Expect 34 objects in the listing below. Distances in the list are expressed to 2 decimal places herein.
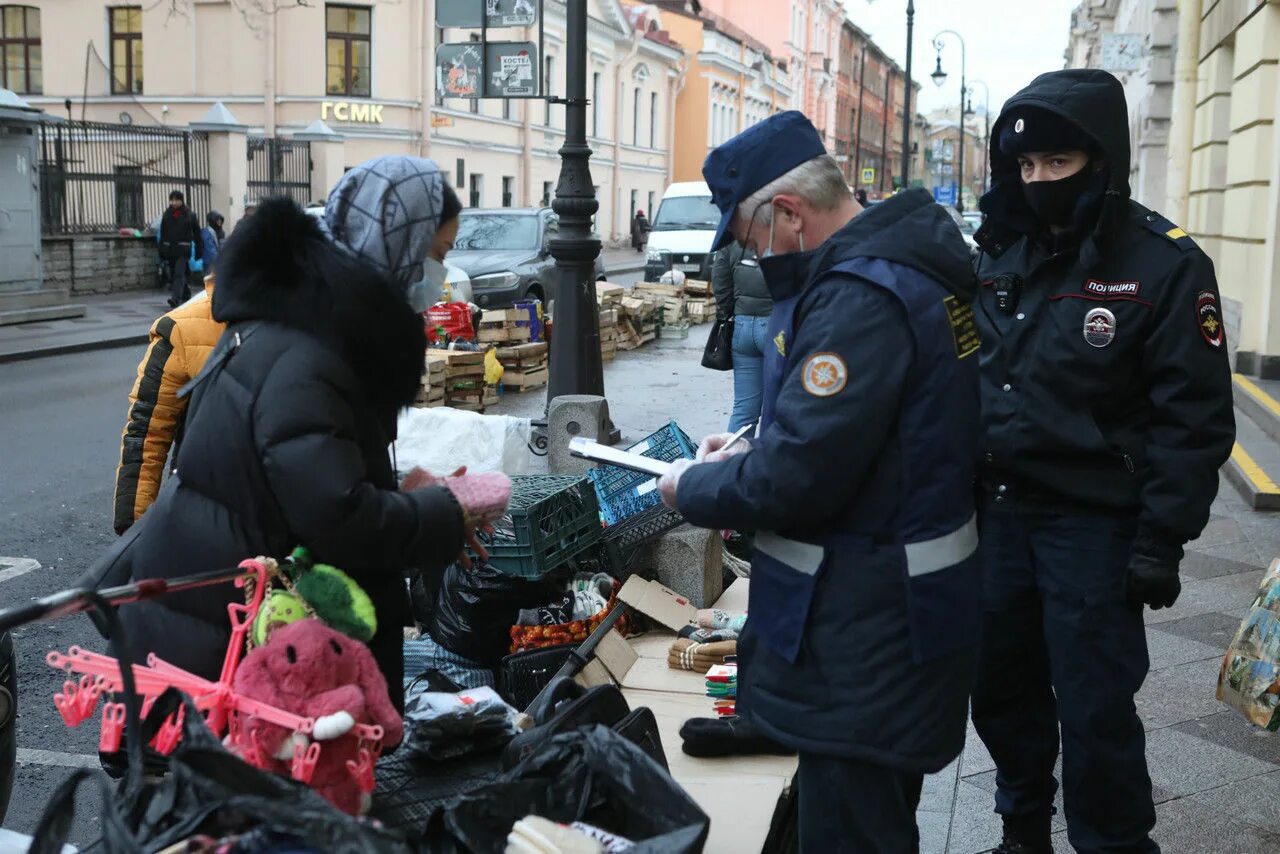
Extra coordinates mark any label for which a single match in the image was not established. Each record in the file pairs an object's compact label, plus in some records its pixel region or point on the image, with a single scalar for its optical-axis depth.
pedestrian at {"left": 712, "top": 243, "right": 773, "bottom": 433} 8.62
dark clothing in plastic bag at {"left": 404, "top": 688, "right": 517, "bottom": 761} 3.37
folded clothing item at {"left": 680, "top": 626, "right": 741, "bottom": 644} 4.82
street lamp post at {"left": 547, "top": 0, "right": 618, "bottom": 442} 9.62
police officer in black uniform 3.10
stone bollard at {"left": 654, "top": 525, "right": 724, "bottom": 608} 5.30
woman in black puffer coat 2.40
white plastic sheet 6.45
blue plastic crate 5.27
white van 24.00
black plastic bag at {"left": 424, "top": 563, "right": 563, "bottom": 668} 4.79
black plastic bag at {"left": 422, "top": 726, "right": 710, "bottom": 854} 2.59
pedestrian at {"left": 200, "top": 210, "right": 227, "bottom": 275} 22.12
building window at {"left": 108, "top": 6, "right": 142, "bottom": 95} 33.34
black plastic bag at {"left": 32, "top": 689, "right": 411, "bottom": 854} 1.85
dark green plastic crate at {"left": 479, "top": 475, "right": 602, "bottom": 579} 4.79
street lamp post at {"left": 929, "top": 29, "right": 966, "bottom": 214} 50.28
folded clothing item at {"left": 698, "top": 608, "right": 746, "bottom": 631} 4.98
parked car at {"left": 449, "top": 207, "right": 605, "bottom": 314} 17.19
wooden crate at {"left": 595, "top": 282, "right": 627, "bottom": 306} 16.89
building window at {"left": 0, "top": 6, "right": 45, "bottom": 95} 34.19
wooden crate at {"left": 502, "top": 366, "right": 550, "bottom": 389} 13.74
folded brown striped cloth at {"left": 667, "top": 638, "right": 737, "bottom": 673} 4.64
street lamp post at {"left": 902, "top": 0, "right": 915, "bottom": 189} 36.81
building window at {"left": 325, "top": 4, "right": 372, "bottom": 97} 32.44
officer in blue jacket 2.43
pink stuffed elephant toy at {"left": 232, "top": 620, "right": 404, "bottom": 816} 2.29
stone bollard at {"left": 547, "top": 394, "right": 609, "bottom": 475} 6.80
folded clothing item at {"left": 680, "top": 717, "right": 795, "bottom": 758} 3.91
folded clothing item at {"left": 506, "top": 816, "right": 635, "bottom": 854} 2.48
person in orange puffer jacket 4.52
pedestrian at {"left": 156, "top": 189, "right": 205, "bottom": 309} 21.59
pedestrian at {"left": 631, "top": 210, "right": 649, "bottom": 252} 46.91
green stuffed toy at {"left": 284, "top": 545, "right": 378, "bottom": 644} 2.46
